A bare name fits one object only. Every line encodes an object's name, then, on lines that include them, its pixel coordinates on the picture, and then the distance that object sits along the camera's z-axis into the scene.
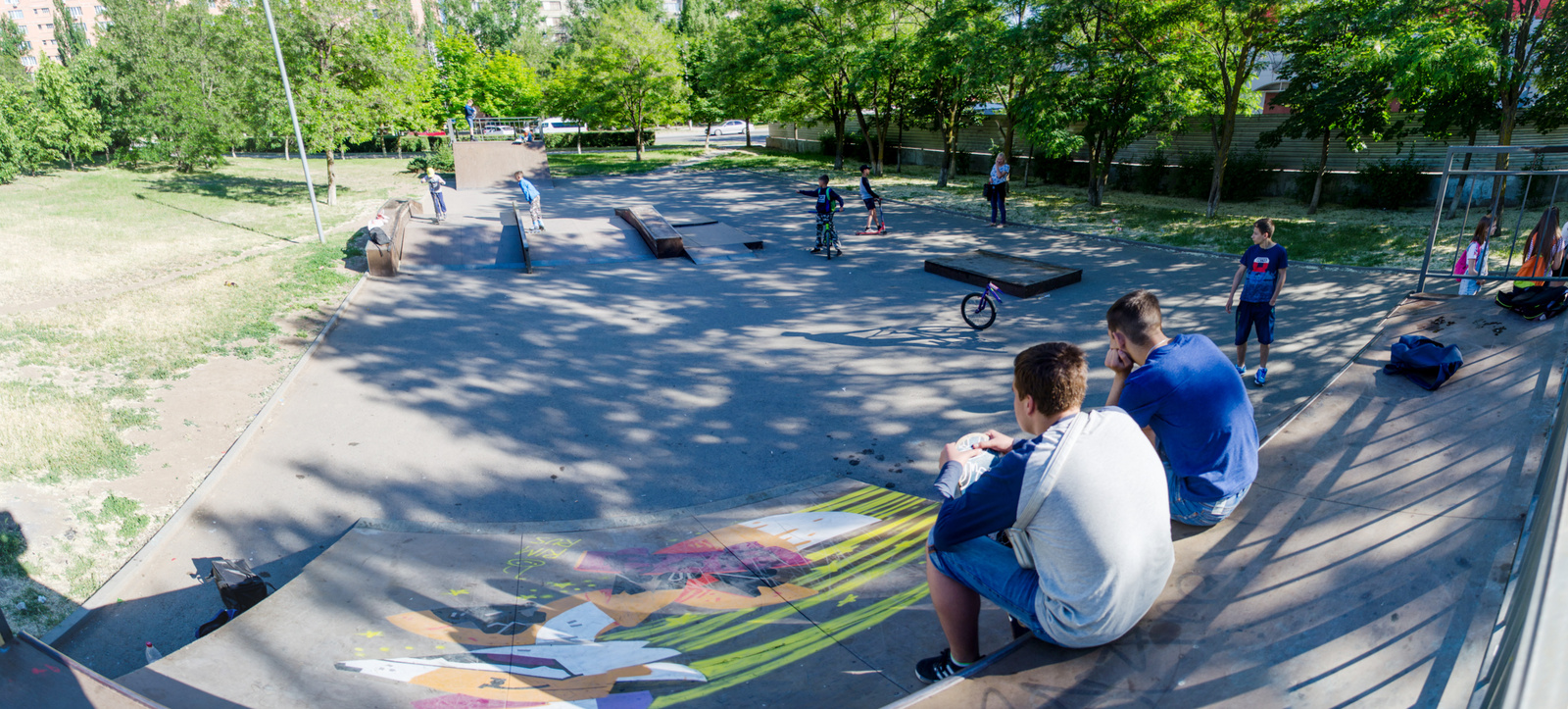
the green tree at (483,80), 46.44
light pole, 15.39
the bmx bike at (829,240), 15.58
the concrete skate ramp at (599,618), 3.70
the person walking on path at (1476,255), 8.02
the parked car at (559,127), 70.60
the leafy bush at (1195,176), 21.45
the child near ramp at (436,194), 20.89
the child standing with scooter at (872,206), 17.32
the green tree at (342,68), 20.89
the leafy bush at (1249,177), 20.44
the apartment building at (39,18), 94.62
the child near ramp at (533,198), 18.44
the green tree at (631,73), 36.56
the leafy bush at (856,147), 38.09
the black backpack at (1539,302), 6.20
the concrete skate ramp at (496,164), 30.52
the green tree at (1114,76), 16.92
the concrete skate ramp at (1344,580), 2.65
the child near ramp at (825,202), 15.45
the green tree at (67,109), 30.62
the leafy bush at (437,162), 35.38
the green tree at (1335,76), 14.12
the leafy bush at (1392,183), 17.36
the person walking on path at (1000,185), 18.48
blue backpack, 5.38
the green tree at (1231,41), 15.49
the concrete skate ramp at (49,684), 2.93
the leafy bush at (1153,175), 22.85
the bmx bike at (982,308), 10.52
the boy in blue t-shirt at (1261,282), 7.36
